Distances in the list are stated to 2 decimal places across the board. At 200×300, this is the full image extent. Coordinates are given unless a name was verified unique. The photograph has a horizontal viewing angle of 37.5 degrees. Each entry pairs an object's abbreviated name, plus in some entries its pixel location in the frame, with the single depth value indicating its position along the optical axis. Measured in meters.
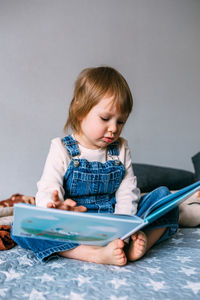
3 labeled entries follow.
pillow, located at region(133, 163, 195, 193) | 1.54
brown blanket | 0.89
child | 0.88
